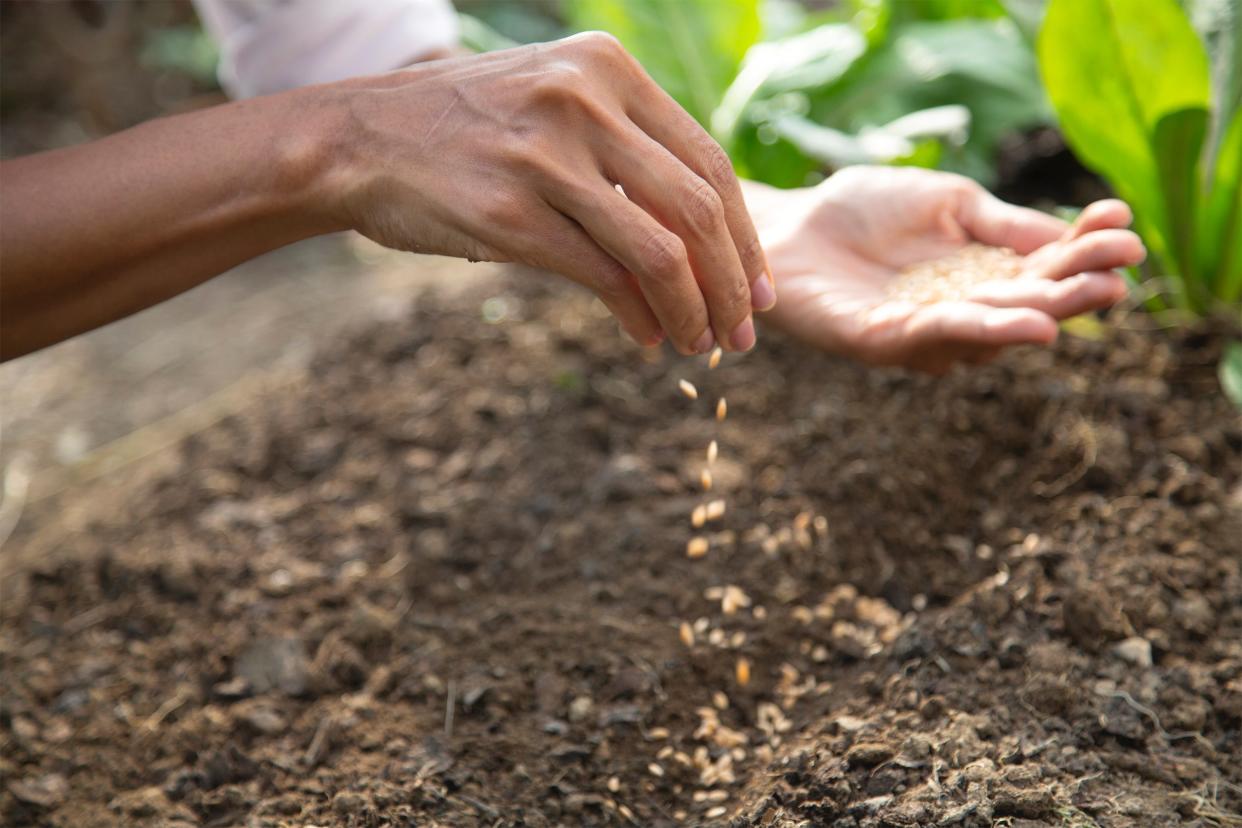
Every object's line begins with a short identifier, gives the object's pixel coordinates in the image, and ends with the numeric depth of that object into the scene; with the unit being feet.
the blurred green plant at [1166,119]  3.30
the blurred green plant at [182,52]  6.48
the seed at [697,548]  3.25
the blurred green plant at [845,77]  3.71
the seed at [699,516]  3.21
